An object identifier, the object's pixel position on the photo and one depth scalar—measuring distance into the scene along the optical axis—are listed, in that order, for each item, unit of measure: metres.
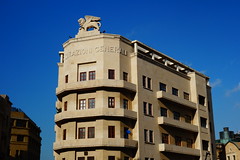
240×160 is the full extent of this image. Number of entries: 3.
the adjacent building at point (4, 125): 58.75
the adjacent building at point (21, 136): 77.88
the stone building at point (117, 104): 40.72
